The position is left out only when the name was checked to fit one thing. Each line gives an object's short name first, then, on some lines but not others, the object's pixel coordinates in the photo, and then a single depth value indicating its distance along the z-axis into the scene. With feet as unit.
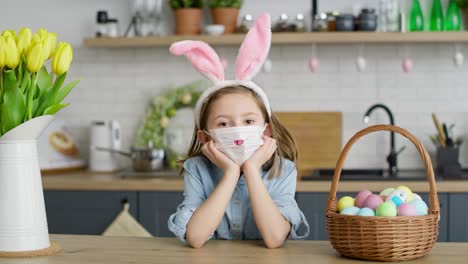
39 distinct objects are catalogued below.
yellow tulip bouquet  7.21
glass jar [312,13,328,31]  15.89
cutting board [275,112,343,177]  16.49
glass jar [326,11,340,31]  15.90
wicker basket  6.89
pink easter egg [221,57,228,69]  16.49
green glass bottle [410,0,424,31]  15.80
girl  8.00
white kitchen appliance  16.83
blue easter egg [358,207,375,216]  6.99
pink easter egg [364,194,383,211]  7.10
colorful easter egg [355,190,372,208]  7.25
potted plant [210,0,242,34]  16.24
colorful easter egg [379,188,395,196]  7.31
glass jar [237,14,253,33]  16.11
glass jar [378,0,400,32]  15.84
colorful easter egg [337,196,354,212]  7.27
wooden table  7.22
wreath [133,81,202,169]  16.66
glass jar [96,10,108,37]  16.56
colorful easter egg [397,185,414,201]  7.20
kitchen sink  14.70
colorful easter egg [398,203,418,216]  6.95
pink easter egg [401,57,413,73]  15.92
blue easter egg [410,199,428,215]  7.03
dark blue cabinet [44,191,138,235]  15.06
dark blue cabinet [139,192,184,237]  14.89
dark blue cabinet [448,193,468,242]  14.40
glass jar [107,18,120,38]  16.61
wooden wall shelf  15.47
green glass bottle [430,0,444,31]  15.81
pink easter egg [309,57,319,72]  16.07
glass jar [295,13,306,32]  16.06
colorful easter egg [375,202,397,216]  6.93
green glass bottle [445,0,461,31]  15.78
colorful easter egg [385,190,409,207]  7.09
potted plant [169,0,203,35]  16.34
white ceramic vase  7.40
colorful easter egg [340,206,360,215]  7.10
